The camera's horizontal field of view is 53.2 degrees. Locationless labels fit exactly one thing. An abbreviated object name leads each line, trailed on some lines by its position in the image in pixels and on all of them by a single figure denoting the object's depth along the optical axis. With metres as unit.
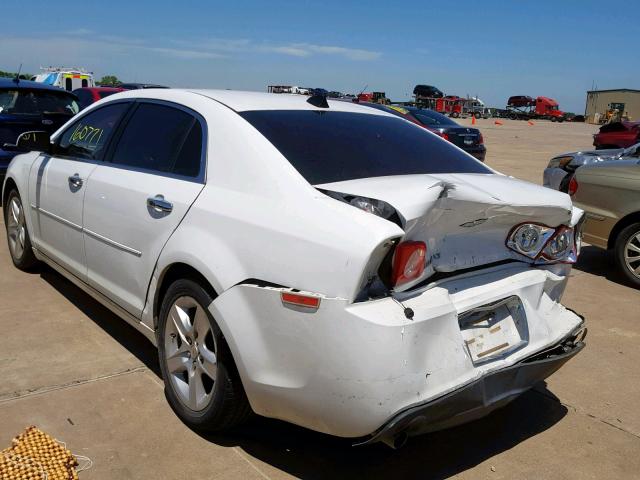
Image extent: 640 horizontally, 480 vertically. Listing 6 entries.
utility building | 57.44
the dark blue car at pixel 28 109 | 8.22
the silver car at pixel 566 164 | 7.79
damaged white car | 2.39
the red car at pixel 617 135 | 16.41
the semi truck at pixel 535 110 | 63.75
